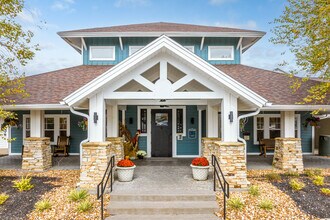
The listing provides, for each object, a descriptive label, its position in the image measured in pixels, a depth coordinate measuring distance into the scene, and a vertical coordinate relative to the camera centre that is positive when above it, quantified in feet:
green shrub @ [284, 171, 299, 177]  27.99 -6.19
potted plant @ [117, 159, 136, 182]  24.66 -5.09
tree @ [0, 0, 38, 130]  25.58 +7.86
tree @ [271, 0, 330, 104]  28.02 +10.35
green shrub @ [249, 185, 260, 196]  22.21 -6.39
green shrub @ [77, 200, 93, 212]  19.61 -6.94
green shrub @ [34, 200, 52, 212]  19.88 -7.00
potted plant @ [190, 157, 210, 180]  25.00 -4.99
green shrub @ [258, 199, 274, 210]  20.02 -6.87
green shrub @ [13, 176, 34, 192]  23.50 -6.35
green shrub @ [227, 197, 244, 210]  20.18 -6.86
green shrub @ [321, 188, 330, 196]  22.77 -6.59
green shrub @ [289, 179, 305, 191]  23.45 -6.26
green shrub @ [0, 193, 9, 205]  20.92 -6.79
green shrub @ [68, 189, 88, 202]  21.17 -6.56
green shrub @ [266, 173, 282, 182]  26.46 -6.15
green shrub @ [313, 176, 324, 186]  24.85 -6.14
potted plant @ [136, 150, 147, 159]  38.55 -5.41
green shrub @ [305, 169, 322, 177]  27.91 -6.04
